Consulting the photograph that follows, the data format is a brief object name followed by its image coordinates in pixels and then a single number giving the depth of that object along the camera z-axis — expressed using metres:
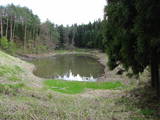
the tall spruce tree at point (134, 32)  4.47
